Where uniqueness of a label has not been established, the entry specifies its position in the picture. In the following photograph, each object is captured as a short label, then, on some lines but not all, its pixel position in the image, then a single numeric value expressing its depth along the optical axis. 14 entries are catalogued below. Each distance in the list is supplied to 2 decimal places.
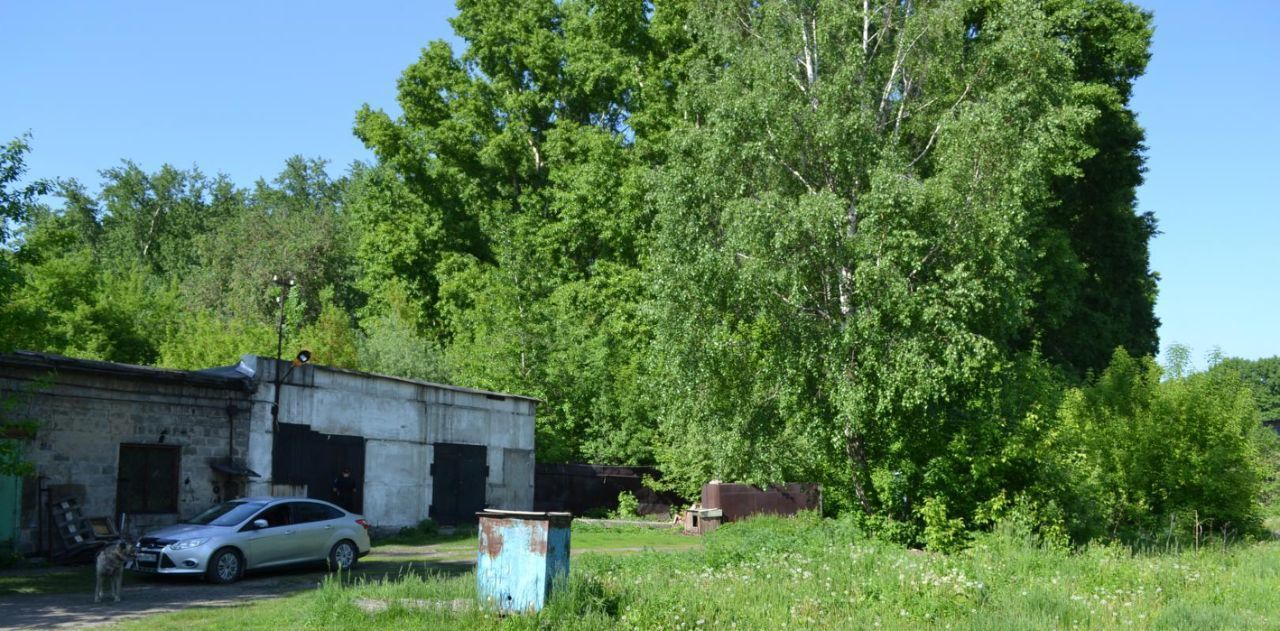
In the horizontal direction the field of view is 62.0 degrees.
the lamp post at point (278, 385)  24.38
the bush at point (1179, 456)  25.36
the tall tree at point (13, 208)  16.98
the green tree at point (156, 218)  73.44
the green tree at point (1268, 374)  125.62
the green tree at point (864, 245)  21.14
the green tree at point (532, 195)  36.66
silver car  17.58
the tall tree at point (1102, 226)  34.97
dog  15.16
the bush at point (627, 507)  33.84
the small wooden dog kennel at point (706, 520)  28.83
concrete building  20.41
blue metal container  12.55
